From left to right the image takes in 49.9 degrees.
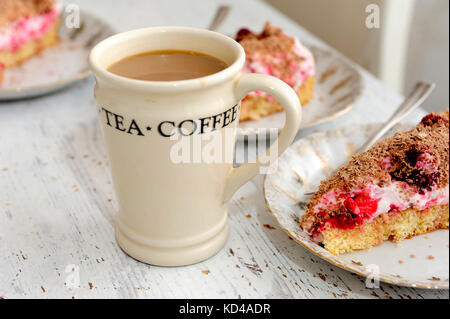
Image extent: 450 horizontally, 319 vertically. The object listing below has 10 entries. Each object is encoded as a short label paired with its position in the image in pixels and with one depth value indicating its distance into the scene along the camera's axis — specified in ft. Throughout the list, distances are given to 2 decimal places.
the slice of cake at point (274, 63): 3.00
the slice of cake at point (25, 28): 3.75
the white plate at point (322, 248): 1.71
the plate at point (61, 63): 3.06
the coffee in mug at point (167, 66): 1.78
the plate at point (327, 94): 2.86
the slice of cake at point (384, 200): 1.86
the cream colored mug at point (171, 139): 1.58
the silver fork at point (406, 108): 2.40
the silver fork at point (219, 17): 3.58
